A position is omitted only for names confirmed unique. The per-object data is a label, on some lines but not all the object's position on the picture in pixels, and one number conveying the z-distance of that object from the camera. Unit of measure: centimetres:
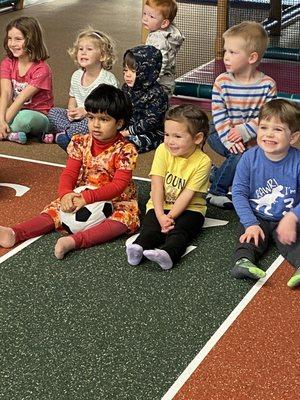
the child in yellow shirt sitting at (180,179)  389
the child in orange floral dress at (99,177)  390
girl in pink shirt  523
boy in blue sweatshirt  377
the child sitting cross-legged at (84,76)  496
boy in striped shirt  437
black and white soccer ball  391
